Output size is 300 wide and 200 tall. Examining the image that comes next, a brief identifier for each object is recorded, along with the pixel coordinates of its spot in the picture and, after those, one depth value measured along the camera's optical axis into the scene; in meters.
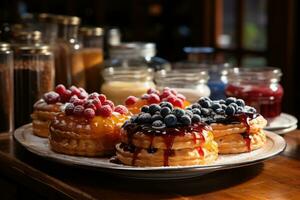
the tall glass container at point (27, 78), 1.10
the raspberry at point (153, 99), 0.94
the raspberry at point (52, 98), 0.98
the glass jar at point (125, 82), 1.10
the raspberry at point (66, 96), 0.98
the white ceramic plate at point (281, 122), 1.01
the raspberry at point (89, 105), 0.86
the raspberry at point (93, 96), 0.89
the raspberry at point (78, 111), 0.86
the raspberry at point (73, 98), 0.90
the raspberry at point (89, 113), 0.85
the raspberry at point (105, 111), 0.86
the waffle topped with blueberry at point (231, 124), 0.84
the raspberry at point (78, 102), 0.88
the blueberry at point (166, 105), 0.80
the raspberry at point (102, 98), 0.88
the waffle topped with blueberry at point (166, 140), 0.77
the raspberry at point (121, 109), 0.88
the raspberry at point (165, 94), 0.94
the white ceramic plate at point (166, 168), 0.77
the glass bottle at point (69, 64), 1.21
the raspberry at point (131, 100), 0.96
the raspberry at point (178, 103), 0.91
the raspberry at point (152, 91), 0.98
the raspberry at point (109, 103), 0.88
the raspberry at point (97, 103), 0.87
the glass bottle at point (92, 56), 1.23
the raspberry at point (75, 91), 0.96
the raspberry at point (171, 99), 0.91
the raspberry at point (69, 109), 0.87
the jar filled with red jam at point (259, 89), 1.04
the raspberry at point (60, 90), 0.98
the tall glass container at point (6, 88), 1.06
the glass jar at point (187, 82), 1.08
